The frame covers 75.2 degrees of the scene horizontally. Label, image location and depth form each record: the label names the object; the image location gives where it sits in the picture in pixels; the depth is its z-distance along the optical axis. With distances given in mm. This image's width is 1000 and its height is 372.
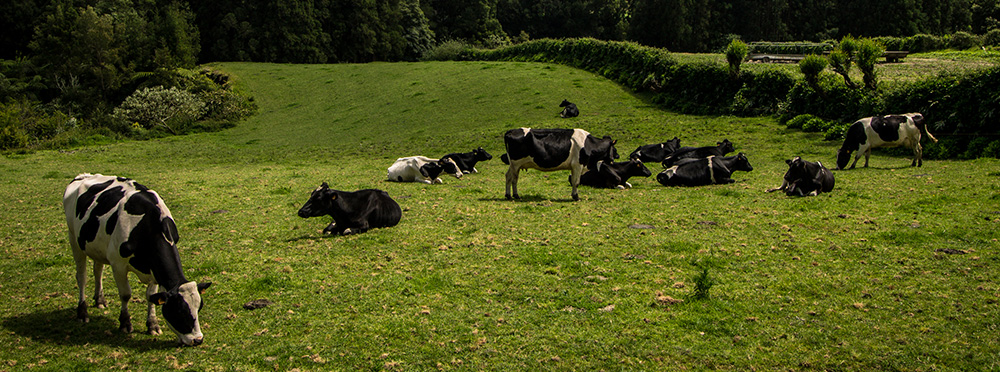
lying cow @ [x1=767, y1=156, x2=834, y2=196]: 14848
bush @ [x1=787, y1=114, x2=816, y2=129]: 27108
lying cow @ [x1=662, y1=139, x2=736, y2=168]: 20188
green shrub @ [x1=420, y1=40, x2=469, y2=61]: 69125
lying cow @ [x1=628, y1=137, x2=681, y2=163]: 22266
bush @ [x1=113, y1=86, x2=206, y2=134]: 40375
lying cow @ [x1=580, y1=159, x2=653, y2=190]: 17188
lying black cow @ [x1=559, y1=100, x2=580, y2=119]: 33938
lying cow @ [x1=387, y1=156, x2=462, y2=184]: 19188
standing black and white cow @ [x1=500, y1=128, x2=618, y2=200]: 15141
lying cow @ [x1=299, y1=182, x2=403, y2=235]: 12125
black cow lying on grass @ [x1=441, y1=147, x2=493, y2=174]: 21672
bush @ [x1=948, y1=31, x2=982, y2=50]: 53781
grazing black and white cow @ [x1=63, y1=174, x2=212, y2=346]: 7148
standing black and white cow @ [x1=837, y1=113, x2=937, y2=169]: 18438
